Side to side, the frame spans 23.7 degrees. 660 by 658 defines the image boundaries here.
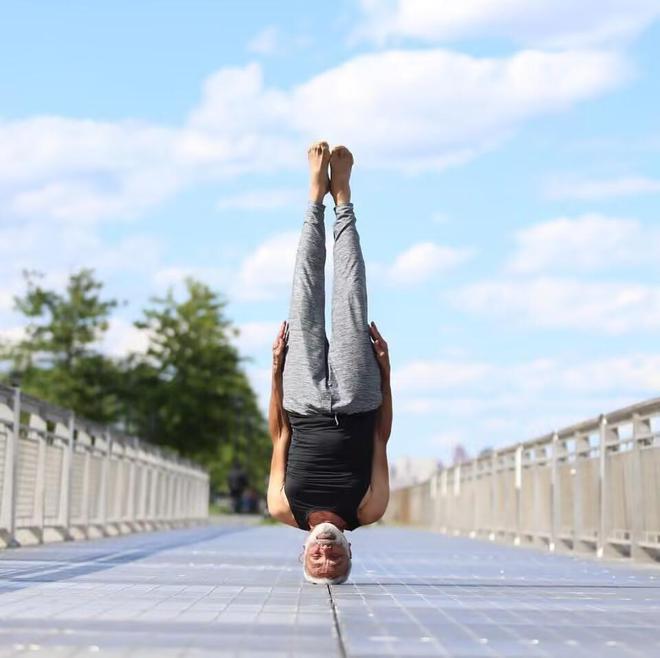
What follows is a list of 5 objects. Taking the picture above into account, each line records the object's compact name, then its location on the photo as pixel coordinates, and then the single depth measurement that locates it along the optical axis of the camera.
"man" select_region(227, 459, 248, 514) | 71.56
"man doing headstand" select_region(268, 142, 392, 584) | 8.91
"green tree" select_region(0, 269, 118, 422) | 64.56
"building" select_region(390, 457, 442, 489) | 125.82
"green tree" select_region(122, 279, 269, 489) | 66.69
